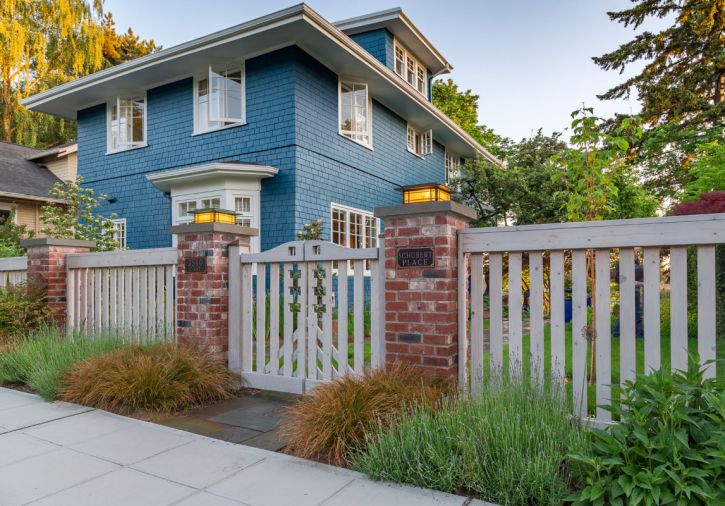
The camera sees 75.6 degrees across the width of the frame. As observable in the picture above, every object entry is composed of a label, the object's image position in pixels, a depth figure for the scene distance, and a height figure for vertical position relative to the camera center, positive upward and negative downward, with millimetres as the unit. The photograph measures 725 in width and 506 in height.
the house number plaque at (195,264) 4625 -23
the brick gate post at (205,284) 4602 -225
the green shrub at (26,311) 5895 -610
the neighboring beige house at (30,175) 14523 +3029
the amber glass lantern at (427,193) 3549 +508
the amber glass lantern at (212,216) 4703 +469
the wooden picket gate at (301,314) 3914 -493
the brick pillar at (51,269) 5965 -73
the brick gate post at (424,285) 3414 -191
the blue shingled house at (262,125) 9414 +3200
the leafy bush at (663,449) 1904 -844
